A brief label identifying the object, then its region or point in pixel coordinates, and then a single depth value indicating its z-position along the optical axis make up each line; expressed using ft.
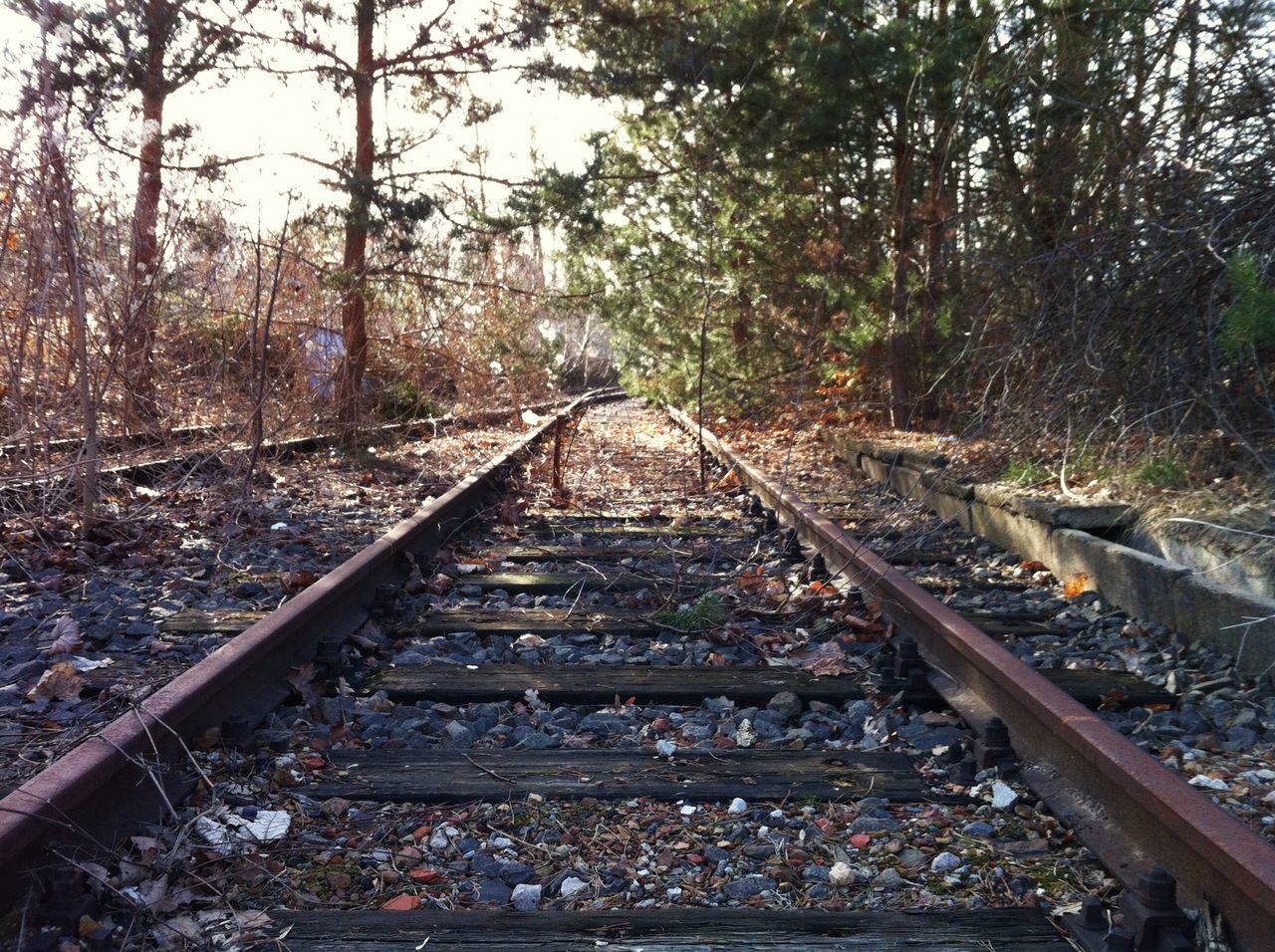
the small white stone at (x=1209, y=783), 9.53
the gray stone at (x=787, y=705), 11.82
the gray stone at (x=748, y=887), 7.96
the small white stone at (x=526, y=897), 7.83
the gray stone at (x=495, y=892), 7.91
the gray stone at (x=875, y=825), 8.91
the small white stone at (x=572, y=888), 7.99
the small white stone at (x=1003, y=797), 9.23
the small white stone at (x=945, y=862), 8.23
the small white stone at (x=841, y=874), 8.09
